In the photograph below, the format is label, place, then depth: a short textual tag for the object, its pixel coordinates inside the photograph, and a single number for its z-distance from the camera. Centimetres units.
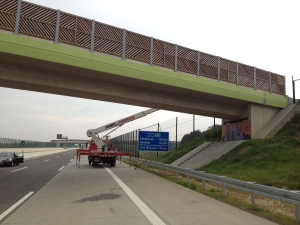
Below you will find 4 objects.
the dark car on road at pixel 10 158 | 2532
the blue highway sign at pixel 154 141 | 2042
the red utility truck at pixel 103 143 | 2492
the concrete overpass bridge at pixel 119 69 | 1384
